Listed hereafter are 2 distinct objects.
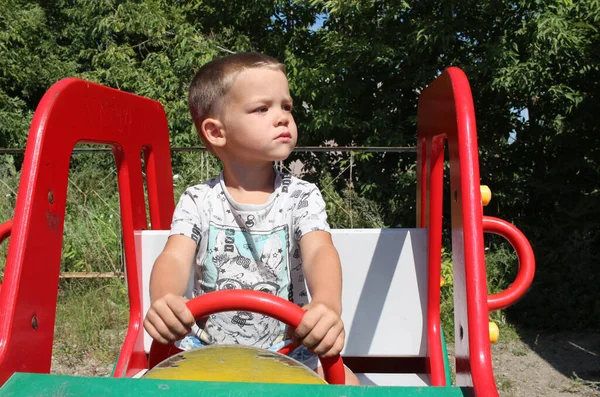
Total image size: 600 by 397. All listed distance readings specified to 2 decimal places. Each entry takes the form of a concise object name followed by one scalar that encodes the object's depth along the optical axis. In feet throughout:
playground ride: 3.58
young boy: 5.12
